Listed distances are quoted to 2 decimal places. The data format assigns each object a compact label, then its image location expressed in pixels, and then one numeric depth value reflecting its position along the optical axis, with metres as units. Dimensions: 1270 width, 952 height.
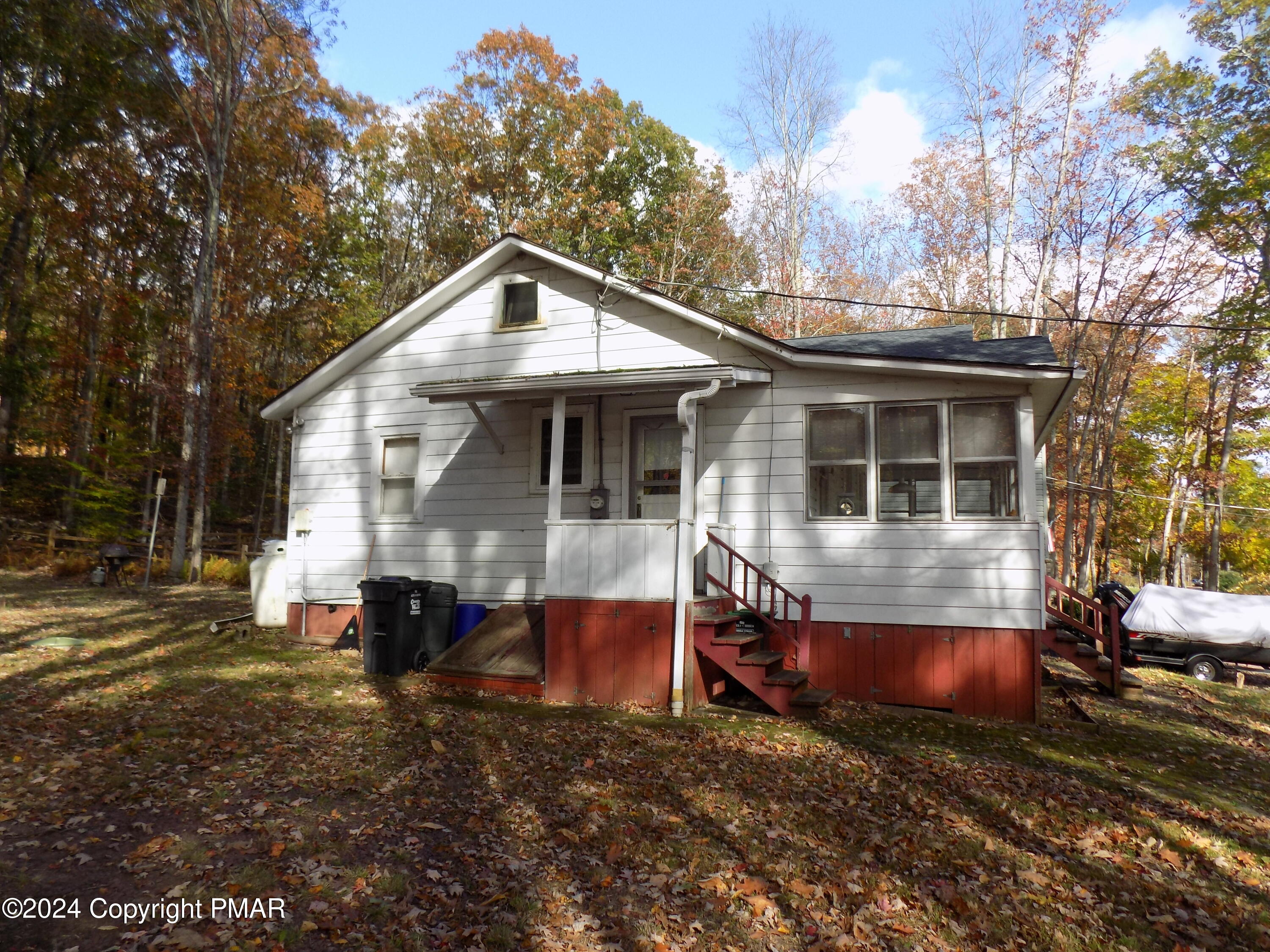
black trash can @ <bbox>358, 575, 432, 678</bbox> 9.68
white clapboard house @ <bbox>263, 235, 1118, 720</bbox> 8.61
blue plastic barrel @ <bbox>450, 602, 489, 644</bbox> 10.72
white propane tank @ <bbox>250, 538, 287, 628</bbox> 12.55
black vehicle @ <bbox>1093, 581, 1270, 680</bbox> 12.79
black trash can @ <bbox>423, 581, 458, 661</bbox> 10.24
